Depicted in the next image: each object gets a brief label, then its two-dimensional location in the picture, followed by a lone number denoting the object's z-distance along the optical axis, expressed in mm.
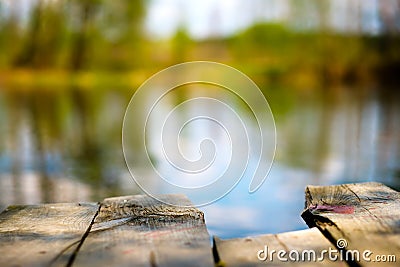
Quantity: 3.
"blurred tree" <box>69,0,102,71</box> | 14328
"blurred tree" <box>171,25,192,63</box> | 14669
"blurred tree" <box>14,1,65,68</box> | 14273
